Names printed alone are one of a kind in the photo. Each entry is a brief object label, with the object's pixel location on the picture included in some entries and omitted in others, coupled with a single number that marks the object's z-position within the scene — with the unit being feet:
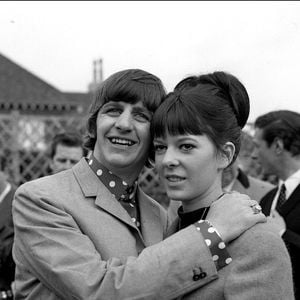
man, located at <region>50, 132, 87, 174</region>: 12.25
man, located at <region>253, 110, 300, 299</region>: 11.16
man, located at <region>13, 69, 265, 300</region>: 5.12
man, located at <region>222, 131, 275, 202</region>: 14.03
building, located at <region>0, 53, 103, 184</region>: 20.67
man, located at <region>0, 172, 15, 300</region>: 8.65
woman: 5.00
